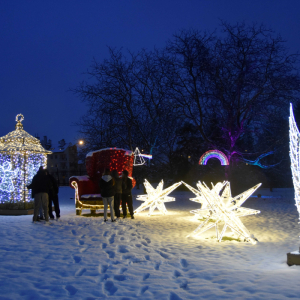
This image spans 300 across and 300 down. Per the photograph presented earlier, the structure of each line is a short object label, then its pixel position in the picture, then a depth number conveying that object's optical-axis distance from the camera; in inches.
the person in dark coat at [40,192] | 333.7
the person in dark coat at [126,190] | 392.8
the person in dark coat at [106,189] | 361.3
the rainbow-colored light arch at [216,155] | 612.1
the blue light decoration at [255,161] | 617.3
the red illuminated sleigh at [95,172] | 410.9
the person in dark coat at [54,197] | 370.6
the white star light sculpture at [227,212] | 250.0
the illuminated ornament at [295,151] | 179.0
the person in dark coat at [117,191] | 386.3
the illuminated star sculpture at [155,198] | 432.1
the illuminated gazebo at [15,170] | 432.8
